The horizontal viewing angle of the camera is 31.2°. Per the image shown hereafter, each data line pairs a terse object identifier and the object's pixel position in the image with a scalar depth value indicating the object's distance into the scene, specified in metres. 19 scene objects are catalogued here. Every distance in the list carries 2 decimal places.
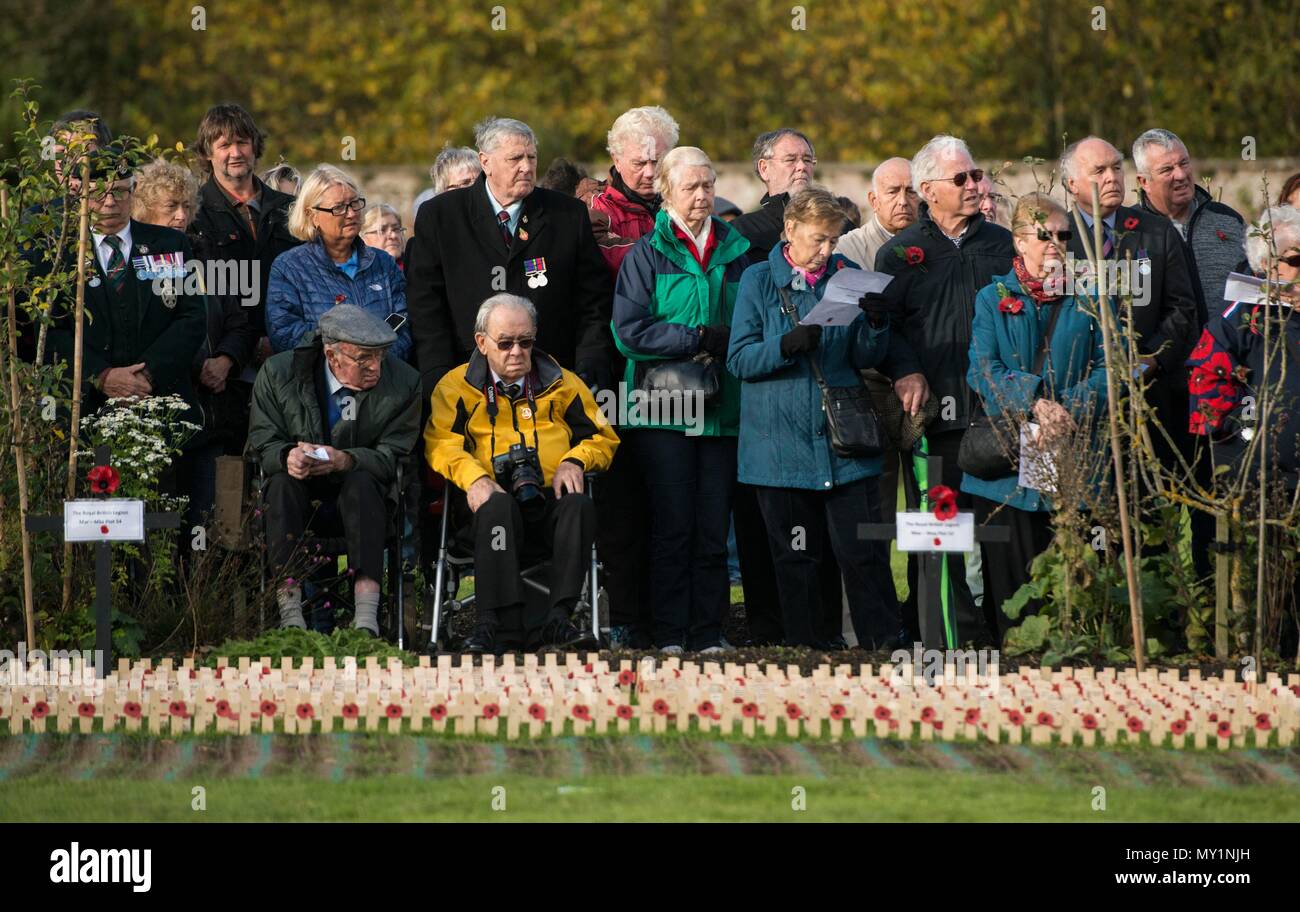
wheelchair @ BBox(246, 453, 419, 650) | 11.40
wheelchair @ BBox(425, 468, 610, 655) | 11.23
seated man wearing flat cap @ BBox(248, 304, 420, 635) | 11.30
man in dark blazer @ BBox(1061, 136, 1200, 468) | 11.42
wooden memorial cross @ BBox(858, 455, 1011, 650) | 9.85
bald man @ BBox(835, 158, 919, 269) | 12.34
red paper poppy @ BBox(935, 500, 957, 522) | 9.72
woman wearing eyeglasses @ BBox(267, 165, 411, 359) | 11.81
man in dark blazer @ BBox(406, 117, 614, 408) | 11.79
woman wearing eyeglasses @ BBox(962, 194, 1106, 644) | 10.91
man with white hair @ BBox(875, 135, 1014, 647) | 11.41
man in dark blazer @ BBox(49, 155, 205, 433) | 11.53
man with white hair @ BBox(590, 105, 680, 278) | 12.20
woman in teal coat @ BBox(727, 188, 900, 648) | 11.23
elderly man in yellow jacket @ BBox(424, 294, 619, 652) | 11.17
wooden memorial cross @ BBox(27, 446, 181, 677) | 10.09
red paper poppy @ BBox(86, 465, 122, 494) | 10.23
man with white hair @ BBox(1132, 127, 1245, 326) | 12.25
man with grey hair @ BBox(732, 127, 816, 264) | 12.39
